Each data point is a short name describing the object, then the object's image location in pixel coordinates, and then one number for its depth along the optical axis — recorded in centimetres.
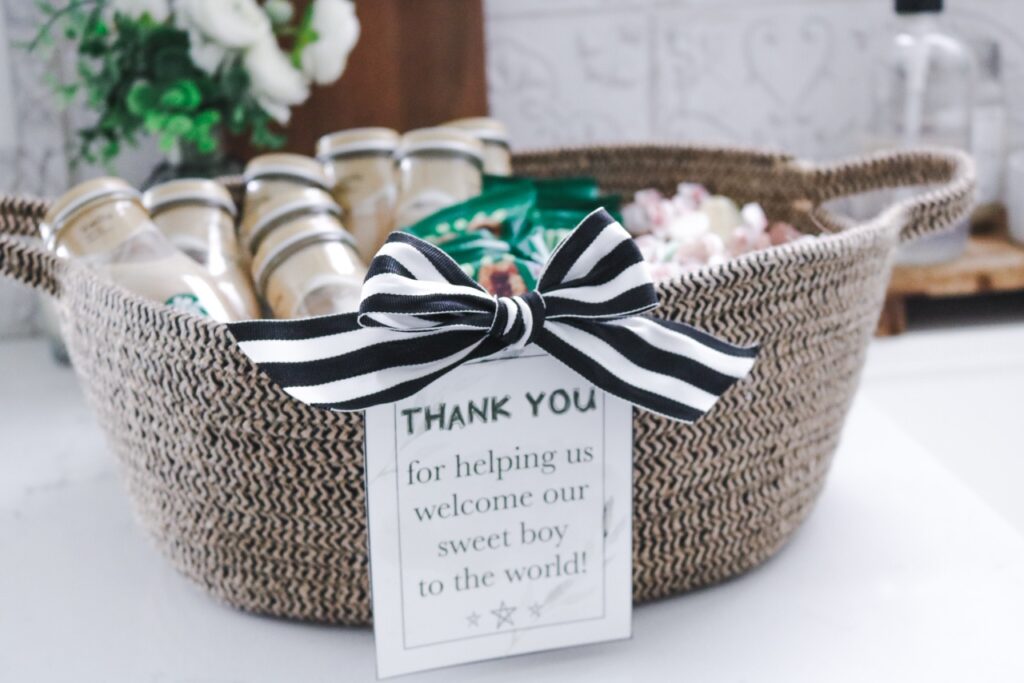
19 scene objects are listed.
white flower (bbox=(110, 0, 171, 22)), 84
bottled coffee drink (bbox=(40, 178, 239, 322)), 60
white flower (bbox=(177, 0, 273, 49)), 82
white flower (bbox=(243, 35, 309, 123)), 84
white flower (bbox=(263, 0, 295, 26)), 89
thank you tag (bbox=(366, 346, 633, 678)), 51
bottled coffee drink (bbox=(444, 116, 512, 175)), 81
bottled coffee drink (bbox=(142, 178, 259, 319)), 66
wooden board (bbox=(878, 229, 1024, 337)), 102
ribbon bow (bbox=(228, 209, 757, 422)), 48
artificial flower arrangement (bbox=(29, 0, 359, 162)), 83
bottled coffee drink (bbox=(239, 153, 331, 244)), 74
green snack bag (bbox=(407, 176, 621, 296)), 63
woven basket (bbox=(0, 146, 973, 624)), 52
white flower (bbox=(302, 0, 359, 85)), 86
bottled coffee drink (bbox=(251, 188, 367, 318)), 61
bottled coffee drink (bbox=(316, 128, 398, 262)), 76
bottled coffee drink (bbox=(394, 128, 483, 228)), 74
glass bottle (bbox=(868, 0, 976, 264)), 103
